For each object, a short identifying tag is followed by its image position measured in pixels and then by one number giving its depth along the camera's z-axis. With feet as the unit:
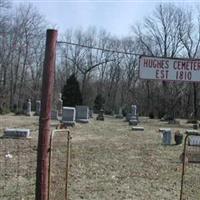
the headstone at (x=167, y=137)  56.71
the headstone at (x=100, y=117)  118.22
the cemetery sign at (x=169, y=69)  18.14
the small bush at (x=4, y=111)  134.59
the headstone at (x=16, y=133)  53.58
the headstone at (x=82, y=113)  94.02
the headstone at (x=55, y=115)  103.16
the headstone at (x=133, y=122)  99.28
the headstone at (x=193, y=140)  31.48
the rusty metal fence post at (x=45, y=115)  17.51
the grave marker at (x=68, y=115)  79.06
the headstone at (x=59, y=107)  104.23
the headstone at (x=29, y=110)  126.01
